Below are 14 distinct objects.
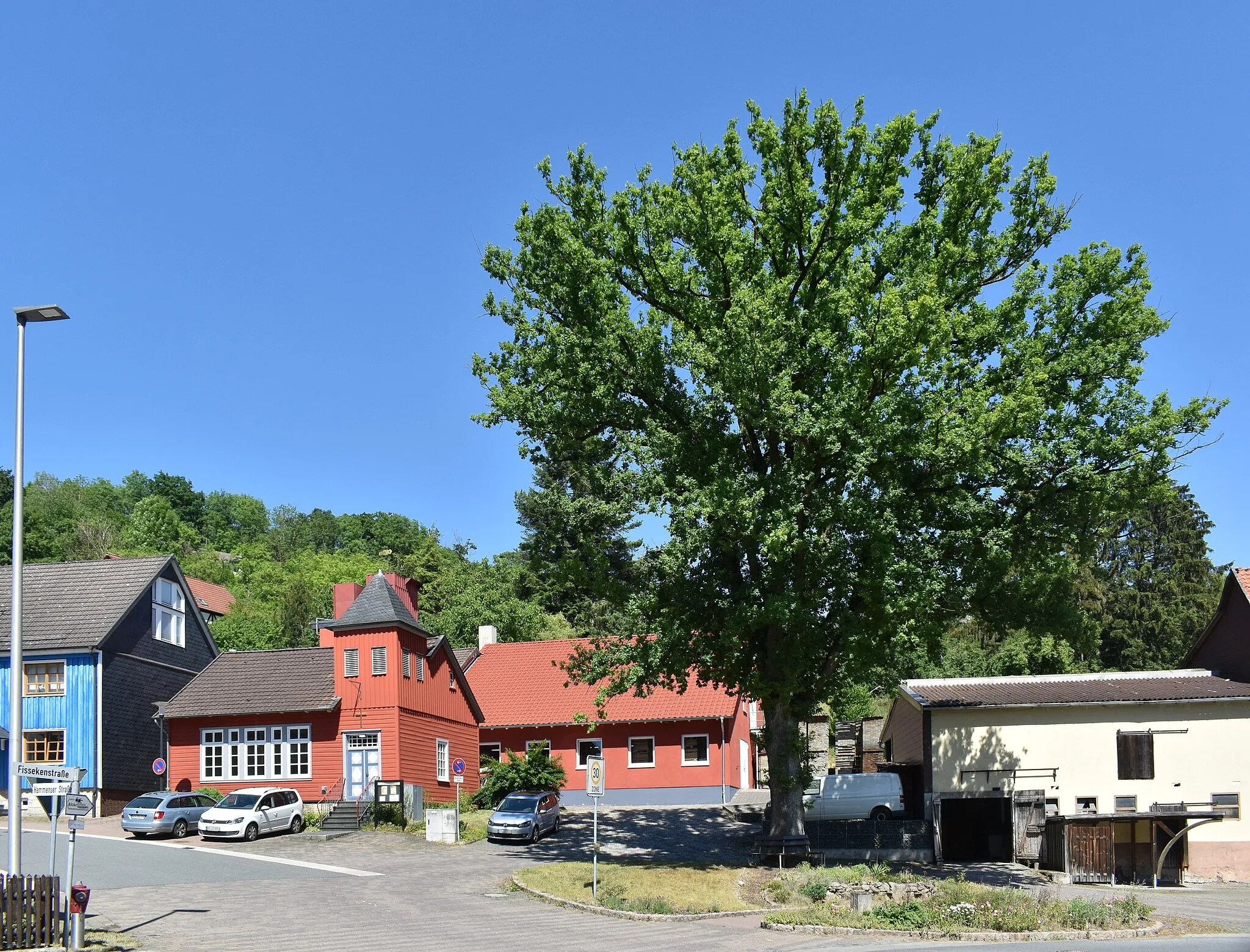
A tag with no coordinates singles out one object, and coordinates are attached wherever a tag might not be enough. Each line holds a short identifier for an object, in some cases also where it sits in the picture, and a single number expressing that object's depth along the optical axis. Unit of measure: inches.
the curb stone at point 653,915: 888.3
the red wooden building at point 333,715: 1556.3
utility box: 1354.6
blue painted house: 1552.7
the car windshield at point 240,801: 1344.7
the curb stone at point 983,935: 803.4
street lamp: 700.7
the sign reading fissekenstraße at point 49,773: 680.4
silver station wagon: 1315.2
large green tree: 997.2
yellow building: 1300.4
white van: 1462.8
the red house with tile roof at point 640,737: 1791.3
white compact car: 1312.7
